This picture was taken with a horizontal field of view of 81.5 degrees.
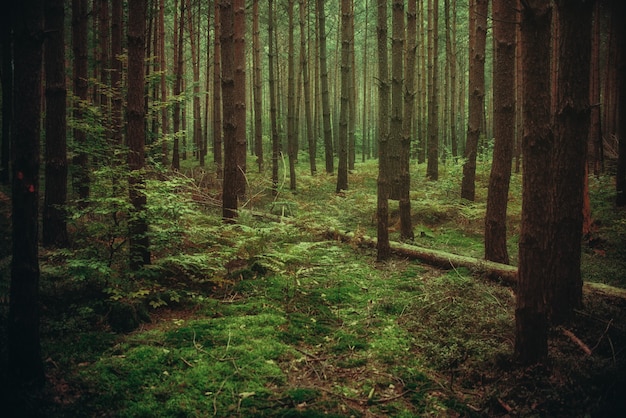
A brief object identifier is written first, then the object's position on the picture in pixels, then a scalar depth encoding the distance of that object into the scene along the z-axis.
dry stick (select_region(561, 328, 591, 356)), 3.99
